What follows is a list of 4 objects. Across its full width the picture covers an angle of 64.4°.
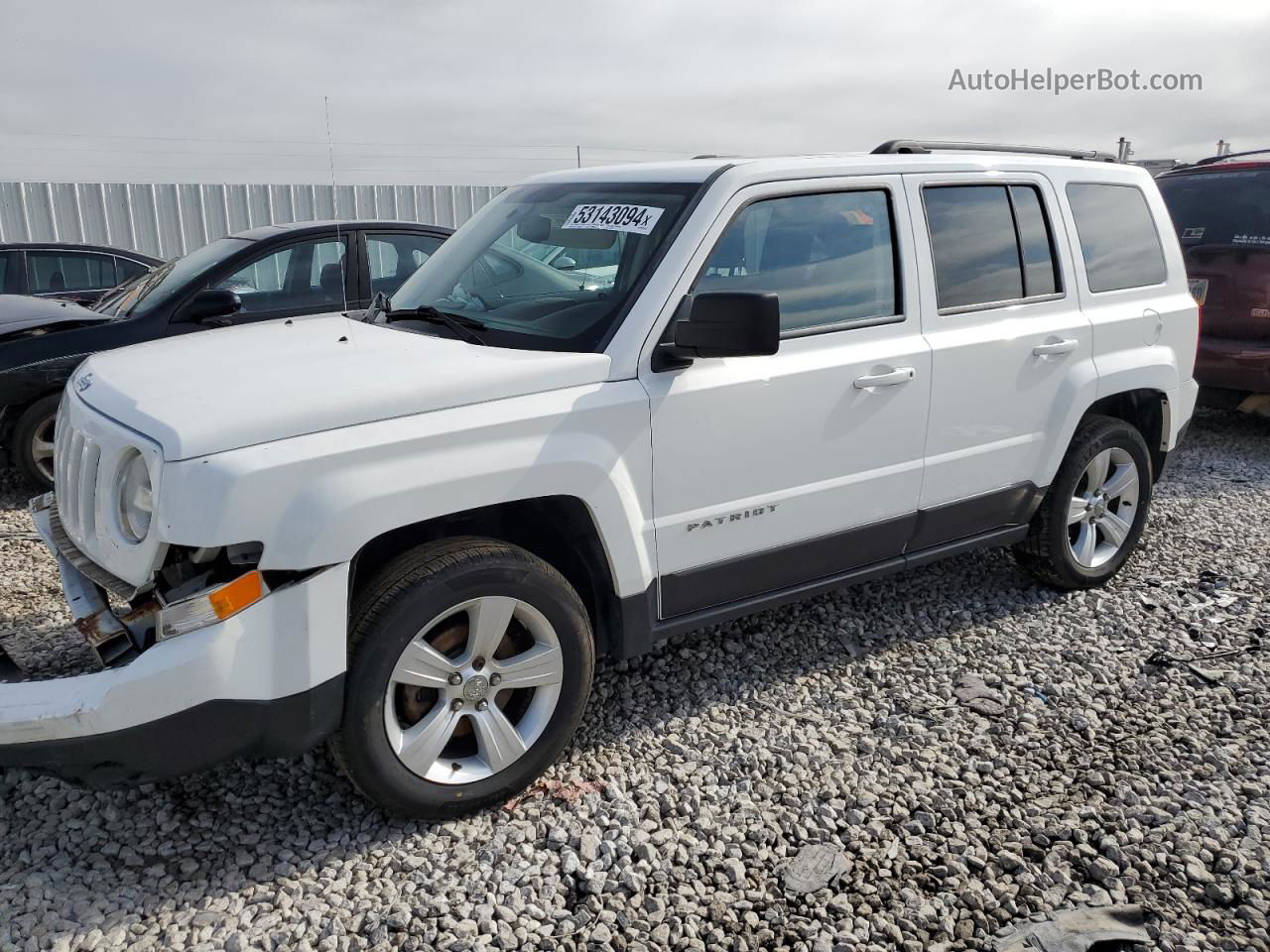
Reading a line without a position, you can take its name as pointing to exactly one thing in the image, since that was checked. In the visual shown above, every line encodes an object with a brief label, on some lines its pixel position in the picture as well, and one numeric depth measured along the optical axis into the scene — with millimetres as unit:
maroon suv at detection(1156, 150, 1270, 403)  7121
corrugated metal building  16531
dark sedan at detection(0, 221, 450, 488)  6008
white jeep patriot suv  2570
